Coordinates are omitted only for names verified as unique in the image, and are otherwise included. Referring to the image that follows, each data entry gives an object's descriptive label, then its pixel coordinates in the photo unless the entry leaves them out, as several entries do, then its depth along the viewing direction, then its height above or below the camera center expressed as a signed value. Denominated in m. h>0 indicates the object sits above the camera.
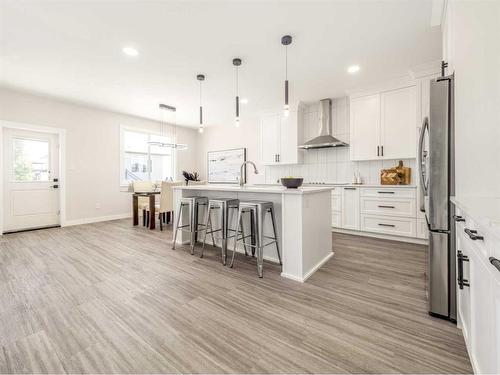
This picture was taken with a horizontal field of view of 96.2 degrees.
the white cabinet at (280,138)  5.08 +1.13
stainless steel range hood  4.65 +1.29
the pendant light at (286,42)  2.61 +1.71
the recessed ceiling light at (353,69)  3.37 +1.79
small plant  4.01 +0.15
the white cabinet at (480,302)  0.76 -0.48
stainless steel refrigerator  1.57 -0.08
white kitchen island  2.28 -0.45
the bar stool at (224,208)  2.69 -0.30
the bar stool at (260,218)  2.40 -0.37
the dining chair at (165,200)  4.48 -0.30
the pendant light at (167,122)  5.17 +1.81
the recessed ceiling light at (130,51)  2.86 +1.75
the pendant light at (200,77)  3.61 +1.76
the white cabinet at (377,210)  3.55 -0.43
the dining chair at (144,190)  4.85 -0.11
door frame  4.55 +0.43
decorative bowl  2.37 +0.03
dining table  4.57 -0.44
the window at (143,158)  5.85 +0.76
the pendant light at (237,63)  3.12 +1.74
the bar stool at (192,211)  3.12 -0.37
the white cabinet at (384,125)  3.70 +1.06
